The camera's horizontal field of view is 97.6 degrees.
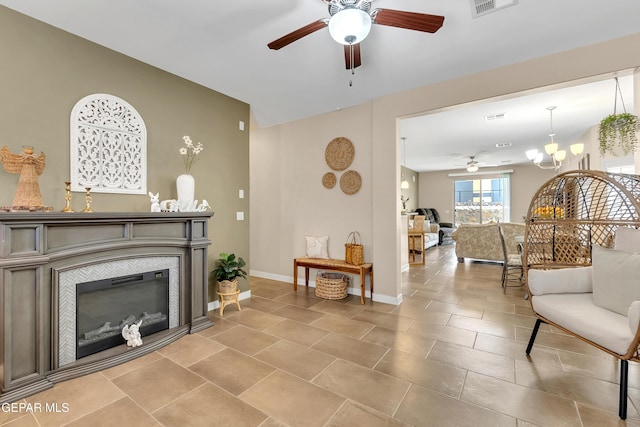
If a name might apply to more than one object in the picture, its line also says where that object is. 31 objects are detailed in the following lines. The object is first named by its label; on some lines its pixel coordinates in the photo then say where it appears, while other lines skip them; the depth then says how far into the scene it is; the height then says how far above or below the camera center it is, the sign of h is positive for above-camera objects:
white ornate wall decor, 2.44 +0.62
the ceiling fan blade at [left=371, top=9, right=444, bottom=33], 1.71 +1.21
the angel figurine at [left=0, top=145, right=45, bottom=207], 1.98 +0.29
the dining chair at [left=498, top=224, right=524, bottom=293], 4.13 -0.79
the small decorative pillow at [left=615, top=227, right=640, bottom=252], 2.00 -0.19
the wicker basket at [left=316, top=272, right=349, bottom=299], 3.80 -1.01
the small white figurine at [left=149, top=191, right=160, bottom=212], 2.68 +0.10
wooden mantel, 1.78 -0.40
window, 10.09 +0.53
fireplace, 2.10 -0.74
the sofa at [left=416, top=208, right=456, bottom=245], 9.59 -0.35
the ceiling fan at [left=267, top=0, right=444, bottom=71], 1.64 +1.20
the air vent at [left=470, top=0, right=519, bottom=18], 2.00 +1.51
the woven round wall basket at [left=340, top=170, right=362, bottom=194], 3.96 +0.46
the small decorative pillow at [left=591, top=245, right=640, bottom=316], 1.81 -0.44
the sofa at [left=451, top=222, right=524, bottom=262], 5.52 -0.59
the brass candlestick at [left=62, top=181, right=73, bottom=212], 2.16 +0.13
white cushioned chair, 1.67 -0.41
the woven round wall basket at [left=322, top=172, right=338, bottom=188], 4.21 +0.51
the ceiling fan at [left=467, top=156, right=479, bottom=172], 8.13 +1.39
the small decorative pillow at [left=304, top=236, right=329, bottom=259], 4.24 -0.51
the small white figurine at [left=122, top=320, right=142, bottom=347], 2.35 -1.03
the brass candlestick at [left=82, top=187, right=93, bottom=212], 2.26 +0.11
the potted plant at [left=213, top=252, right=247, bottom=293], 3.30 -0.72
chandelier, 4.65 +1.16
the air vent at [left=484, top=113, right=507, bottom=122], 4.72 +1.66
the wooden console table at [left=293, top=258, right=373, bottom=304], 3.64 -0.73
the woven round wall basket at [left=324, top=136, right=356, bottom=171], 4.04 +0.89
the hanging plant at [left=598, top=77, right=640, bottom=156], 2.68 +0.82
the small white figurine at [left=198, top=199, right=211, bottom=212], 3.05 +0.08
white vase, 2.92 +0.24
